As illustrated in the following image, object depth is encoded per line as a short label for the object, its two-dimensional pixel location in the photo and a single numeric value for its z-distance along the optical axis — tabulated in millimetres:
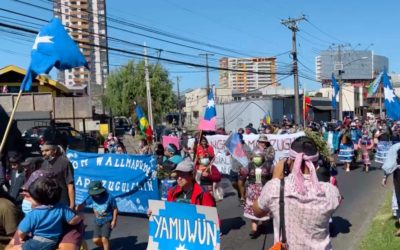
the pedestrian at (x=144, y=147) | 14409
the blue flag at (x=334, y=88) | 33484
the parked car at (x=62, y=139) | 21500
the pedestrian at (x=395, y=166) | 7527
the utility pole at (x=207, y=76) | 49681
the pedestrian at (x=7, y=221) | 4164
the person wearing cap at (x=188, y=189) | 5075
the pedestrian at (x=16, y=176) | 7141
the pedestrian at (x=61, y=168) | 6461
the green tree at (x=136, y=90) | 50219
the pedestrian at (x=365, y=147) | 16750
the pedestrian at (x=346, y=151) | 16656
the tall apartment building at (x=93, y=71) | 67375
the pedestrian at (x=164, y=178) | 8930
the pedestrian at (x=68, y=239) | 3914
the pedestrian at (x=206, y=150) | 10119
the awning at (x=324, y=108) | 59238
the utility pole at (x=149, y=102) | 28794
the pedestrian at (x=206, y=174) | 8109
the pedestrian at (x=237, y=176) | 10023
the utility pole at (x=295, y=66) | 33344
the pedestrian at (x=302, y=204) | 3463
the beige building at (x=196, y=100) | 75856
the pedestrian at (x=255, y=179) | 8047
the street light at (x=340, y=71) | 43281
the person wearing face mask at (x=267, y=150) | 8281
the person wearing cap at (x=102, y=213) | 6617
